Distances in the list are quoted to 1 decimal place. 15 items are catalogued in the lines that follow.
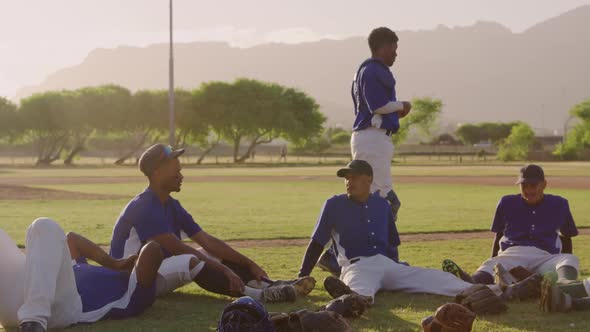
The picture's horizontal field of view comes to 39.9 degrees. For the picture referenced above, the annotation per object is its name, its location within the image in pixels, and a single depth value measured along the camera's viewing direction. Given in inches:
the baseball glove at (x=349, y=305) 253.4
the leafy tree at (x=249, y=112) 3312.0
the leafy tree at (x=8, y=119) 3361.2
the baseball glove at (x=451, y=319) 219.8
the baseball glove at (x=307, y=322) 215.6
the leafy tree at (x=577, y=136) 3302.2
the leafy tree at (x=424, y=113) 4052.7
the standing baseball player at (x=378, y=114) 346.9
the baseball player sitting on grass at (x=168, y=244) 283.0
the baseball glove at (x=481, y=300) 262.4
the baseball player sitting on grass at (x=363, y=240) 309.6
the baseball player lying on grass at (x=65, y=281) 215.8
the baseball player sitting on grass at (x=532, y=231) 318.0
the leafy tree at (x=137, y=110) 3351.4
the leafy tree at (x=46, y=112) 3316.9
